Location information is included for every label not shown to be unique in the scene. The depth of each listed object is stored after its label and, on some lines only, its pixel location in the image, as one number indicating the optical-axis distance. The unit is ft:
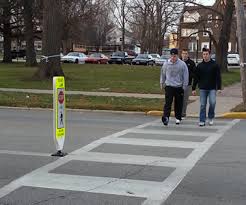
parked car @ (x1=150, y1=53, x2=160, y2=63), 195.23
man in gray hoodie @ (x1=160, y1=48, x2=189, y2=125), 39.73
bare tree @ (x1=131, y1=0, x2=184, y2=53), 232.94
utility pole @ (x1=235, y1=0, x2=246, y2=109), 49.05
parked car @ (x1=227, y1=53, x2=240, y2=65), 203.41
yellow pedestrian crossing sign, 26.53
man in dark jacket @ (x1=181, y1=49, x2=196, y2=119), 43.05
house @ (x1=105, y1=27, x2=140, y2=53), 370.39
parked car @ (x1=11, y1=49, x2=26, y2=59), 234.27
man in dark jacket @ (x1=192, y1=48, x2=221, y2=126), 39.75
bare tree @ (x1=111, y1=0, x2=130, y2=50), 275.18
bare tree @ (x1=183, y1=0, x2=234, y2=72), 121.39
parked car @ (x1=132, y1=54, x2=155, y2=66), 190.70
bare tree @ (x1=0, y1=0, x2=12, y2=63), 155.07
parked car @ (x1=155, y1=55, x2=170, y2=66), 190.61
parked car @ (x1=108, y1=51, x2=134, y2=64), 197.67
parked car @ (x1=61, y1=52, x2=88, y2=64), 187.52
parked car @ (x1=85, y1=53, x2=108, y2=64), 193.26
